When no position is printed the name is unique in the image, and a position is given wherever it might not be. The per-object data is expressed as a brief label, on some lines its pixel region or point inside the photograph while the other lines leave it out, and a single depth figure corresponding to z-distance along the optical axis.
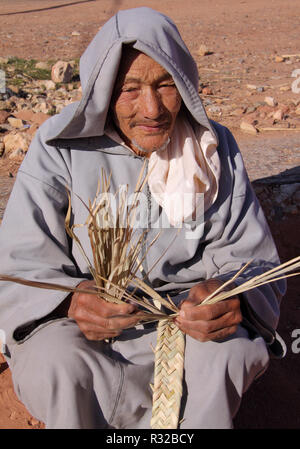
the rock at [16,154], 4.65
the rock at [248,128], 5.44
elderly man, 1.79
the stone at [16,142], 4.73
